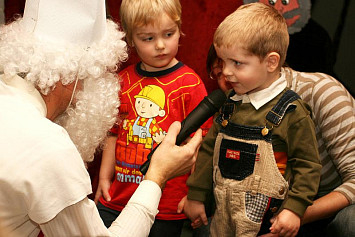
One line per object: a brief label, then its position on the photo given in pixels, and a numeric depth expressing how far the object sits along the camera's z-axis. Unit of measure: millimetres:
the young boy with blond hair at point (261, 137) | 1318
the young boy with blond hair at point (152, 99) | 1546
